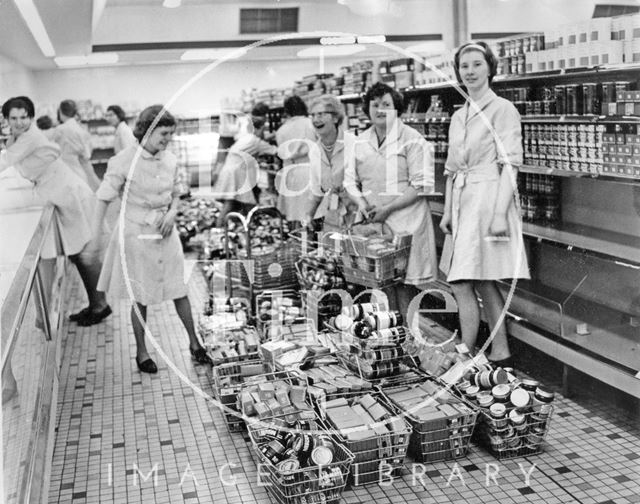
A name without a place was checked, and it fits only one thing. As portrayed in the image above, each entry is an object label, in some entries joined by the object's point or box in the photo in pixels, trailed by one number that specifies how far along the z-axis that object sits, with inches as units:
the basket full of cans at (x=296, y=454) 132.0
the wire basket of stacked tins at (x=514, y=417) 149.5
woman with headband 178.1
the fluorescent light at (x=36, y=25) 275.5
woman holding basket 200.8
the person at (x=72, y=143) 370.3
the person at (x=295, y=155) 315.0
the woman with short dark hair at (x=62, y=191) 241.8
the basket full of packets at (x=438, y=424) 148.6
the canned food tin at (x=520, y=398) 149.6
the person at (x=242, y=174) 341.4
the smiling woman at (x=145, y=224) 202.5
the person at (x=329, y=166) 222.5
